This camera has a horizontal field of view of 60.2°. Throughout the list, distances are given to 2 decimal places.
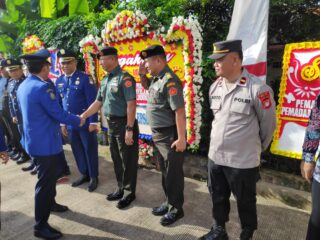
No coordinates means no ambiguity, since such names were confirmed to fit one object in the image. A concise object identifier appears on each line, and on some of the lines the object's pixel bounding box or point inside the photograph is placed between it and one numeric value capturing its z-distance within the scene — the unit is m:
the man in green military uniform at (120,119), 3.31
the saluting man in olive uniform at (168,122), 2.82
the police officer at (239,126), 2.29
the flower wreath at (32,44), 6.00
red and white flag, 3.08
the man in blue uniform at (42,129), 2.76
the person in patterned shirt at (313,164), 2.03
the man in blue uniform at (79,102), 3.93
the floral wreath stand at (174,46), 3.66
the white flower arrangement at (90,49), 4.85
